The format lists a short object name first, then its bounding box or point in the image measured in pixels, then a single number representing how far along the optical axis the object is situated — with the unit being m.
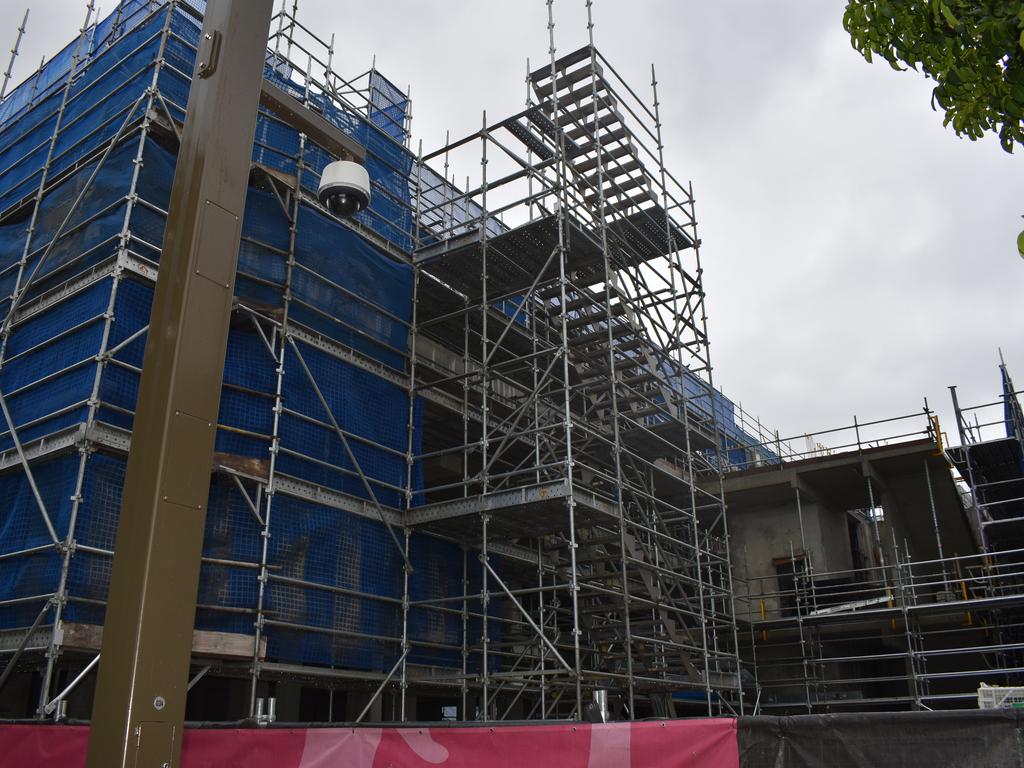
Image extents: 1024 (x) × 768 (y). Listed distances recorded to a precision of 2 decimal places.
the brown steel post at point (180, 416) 4.29
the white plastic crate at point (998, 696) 10.19
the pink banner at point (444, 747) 5.27
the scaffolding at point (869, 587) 18.48
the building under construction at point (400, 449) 10.94
